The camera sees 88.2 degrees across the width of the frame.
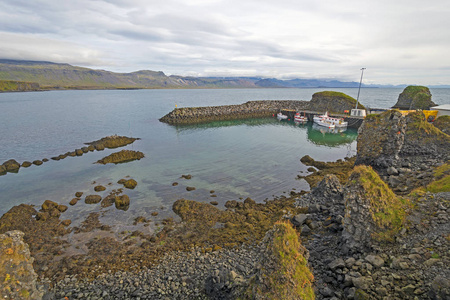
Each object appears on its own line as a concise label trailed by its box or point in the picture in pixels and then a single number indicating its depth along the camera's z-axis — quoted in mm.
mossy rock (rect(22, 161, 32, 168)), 34875
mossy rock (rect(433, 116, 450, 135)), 32438
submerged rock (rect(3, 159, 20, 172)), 33462
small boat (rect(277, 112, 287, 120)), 84688
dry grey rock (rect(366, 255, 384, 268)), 10828
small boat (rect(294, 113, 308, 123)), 75500
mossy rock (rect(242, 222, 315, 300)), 7652
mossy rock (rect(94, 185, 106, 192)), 26581
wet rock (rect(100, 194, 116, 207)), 23516
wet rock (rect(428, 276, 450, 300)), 8077
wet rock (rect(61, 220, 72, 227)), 20156
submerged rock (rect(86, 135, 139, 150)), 44659
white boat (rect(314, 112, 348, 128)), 65438
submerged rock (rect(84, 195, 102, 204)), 23953
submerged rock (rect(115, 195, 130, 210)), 22997
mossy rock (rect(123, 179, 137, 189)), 27500
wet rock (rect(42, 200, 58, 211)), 22266
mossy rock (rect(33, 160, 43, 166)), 35578
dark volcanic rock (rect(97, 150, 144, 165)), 36906
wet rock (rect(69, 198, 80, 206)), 23684
